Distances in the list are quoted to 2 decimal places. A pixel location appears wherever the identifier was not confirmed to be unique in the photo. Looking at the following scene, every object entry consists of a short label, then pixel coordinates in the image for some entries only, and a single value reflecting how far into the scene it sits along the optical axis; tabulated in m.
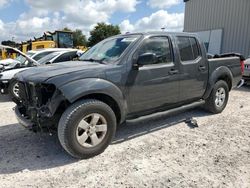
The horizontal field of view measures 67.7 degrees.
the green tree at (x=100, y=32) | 47.20
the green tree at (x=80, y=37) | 56.42
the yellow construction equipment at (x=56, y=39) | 13.20
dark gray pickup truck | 2.57
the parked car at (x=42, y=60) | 5.62
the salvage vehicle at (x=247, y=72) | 7.12
